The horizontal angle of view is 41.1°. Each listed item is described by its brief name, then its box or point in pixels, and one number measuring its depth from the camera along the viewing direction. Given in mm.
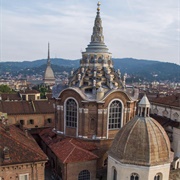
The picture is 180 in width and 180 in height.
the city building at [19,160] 24703
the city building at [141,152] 24547
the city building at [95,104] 35000
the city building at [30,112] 56062
